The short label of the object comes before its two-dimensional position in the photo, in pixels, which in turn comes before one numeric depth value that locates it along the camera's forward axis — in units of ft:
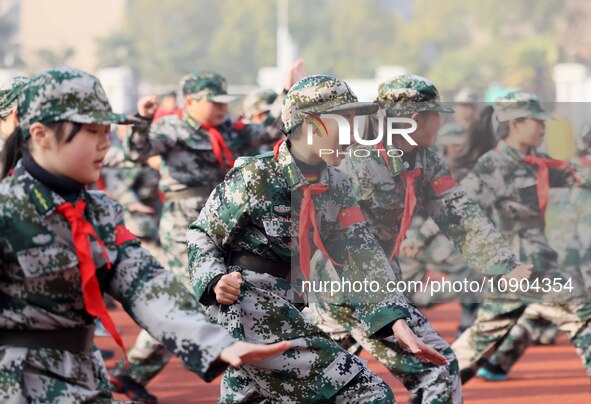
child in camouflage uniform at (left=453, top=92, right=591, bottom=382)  39.61
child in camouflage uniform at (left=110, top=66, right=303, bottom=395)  52.12
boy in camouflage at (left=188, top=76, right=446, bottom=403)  30.20
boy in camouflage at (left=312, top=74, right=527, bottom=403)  35.28
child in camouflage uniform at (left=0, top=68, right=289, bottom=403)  23.69
